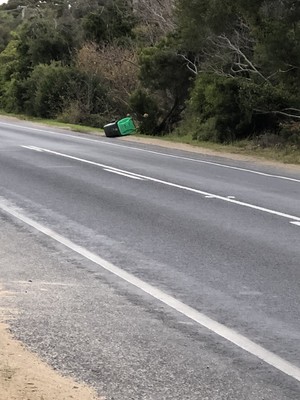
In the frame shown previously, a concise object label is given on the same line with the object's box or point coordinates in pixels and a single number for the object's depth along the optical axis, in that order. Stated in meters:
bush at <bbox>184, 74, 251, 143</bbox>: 28.00
